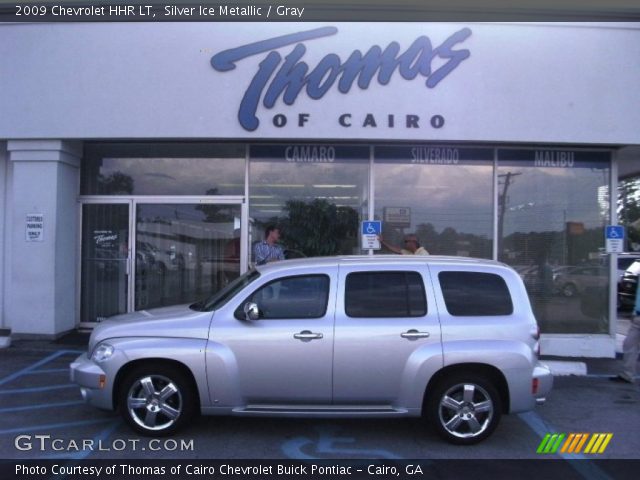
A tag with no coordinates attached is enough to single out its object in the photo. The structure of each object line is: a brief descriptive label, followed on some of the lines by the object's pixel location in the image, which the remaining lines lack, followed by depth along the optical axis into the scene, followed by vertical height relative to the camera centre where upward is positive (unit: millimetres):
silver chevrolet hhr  5637 -1109
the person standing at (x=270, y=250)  9297 -130
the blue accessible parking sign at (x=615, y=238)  9812 +129
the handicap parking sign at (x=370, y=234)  9602 +139
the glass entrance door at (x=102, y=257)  10961 -314
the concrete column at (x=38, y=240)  9984 -30
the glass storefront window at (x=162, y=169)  10695 +1265
